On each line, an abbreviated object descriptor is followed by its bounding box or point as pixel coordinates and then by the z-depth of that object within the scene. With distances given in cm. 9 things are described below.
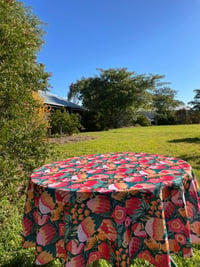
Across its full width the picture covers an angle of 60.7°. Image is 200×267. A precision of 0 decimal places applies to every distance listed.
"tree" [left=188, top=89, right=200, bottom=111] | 2509
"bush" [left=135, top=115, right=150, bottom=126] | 2370
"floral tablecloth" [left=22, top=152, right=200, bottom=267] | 94
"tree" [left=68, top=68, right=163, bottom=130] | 2111
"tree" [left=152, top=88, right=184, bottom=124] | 2932
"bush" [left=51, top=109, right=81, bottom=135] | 1117
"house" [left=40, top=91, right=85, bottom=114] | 1463
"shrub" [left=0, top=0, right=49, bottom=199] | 241
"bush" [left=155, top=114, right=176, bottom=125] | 2824
